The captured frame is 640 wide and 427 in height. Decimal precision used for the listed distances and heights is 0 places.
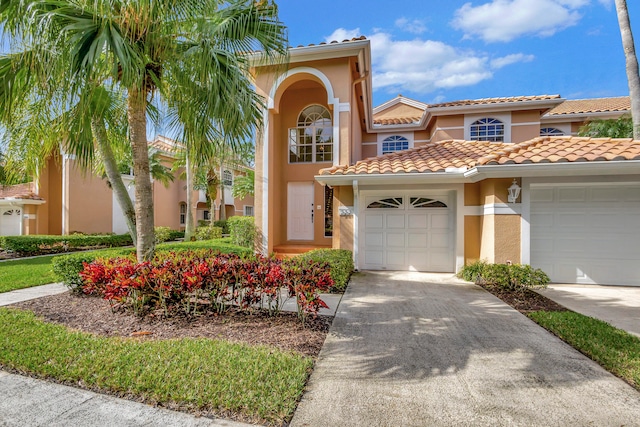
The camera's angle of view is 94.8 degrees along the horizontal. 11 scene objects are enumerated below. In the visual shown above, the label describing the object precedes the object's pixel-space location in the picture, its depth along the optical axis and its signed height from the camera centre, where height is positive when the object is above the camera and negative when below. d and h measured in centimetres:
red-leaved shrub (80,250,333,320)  495 -116
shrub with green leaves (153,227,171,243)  1786 -121
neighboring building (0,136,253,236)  1811 +63
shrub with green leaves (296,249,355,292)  739 -128
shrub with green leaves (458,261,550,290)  719 -155
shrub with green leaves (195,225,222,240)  1784 -112
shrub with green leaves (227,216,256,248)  1226 -77
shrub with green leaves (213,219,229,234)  2368 -84
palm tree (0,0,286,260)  438 +268
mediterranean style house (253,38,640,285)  789 +91
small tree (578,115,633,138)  1133 +342
